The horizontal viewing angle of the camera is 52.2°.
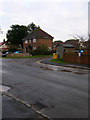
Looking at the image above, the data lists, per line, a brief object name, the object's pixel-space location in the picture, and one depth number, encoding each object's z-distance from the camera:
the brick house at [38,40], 31.59
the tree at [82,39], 16.38
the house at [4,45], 51.73
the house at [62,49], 16.69
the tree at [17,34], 43.15
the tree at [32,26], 57.74
